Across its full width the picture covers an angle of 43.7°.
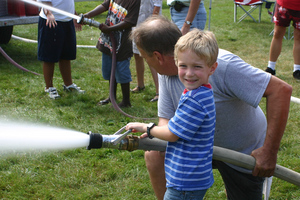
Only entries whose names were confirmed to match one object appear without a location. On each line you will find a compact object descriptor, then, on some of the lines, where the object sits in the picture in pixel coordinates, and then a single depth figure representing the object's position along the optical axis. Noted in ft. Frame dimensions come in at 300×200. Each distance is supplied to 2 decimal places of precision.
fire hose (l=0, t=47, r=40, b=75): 21.33
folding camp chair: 39.68
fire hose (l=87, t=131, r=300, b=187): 6.56
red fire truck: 23.76
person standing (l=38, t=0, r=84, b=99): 16.94
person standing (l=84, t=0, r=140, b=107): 15.11
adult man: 6.95
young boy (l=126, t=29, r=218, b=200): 6.12
